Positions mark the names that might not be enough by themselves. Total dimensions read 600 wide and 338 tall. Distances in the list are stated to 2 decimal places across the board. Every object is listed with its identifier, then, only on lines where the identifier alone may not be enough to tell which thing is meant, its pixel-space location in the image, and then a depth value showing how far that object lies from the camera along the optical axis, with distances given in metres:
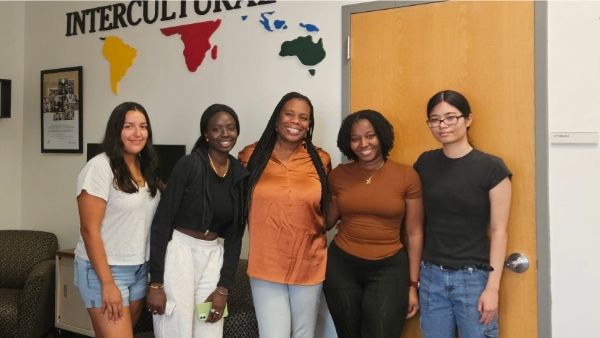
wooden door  2.11
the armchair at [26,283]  3.03
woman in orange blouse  2.10
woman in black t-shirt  1.94
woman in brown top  2.06
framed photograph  3.57
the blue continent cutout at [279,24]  2.73
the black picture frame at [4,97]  3.75
